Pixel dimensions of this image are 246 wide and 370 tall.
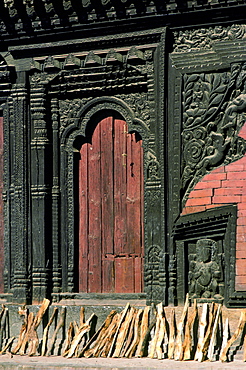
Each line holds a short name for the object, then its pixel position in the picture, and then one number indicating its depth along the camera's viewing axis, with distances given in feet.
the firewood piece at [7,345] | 39.30
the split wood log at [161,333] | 36.76
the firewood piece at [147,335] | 37.24
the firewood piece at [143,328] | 37.32
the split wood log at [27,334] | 39.09
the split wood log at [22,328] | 39.22
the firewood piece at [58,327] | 38.88
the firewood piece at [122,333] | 37.35
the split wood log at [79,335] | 37.98
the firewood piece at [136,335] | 37.27
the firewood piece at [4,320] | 41.14
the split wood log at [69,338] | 38.38
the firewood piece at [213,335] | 35.70
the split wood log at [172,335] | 36.65
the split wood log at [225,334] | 35.96
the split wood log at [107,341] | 37.55
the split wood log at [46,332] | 38.70
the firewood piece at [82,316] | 39.75
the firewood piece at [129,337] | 37.41
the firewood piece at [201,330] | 35.78
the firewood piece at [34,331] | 38.96
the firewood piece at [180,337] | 36.19
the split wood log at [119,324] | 37.45
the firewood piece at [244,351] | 35.14
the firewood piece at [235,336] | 35.27
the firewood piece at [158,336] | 36.94
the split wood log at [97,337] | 37.75
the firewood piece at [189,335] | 36.06
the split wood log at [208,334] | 35.65
